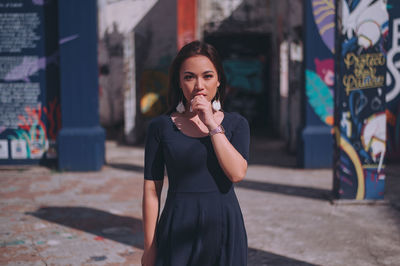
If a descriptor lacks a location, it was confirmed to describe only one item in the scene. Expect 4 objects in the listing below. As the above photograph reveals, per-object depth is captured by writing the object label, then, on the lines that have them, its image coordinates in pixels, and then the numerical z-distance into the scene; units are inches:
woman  74.0
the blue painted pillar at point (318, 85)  292.7
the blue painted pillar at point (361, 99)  198.8
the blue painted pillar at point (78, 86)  285.7
